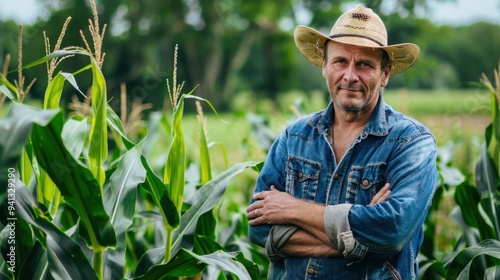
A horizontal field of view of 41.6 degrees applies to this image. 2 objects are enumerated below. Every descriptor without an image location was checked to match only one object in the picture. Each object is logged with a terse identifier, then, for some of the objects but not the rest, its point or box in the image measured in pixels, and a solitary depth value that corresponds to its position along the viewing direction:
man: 2.09
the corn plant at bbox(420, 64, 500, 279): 2.94
